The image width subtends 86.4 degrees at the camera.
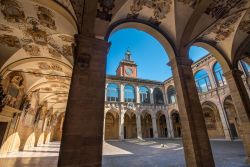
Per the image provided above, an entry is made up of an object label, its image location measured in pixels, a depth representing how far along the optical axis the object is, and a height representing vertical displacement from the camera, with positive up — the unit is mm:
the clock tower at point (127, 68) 31386 +14155
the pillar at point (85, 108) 2490 +454
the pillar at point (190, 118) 3727 +310
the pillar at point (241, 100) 5297 +1126
